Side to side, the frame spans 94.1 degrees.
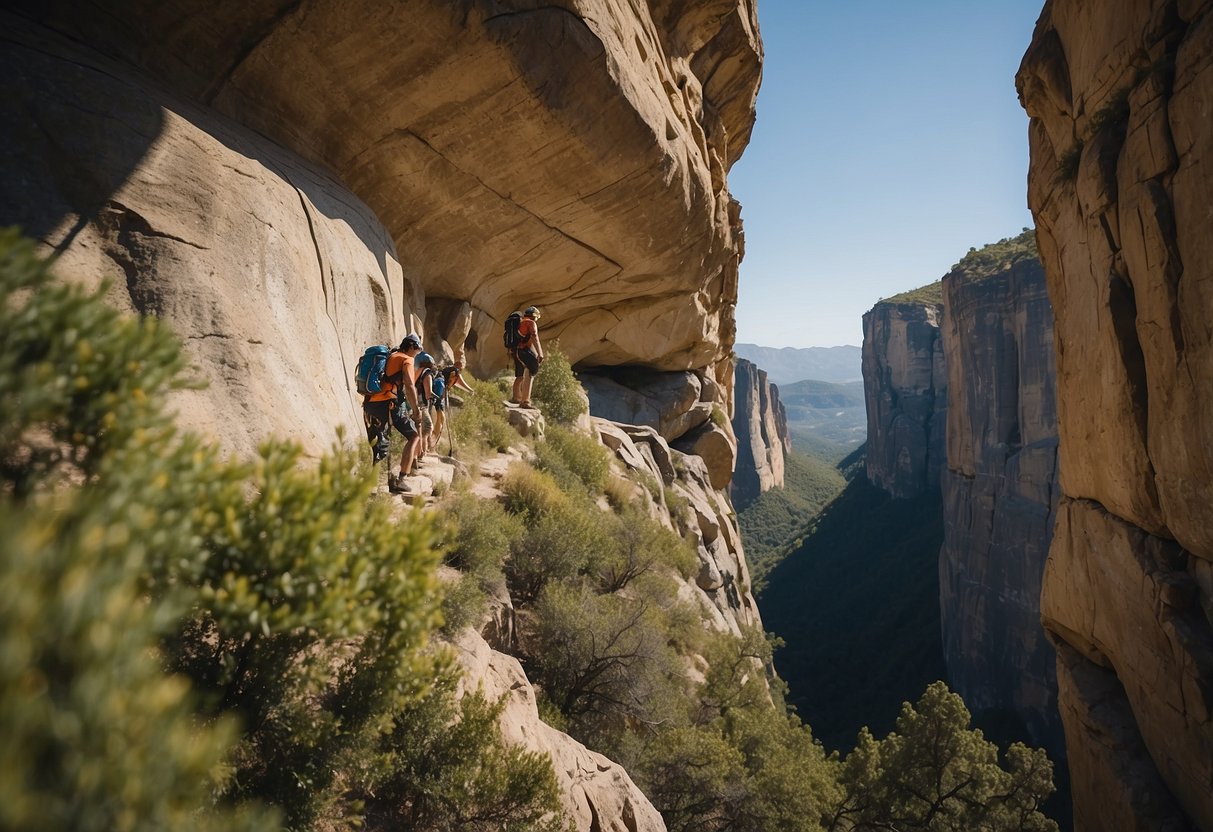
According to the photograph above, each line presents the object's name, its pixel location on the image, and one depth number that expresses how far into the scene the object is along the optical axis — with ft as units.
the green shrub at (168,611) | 4.32
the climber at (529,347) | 35.42
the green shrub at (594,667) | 20.58
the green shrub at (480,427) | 30.83
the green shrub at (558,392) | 43.91
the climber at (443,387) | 25.45
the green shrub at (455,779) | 11.84
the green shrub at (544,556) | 23.24
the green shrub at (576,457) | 34.06
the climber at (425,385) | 23.04
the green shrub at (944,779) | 32.76
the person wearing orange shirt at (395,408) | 20.99
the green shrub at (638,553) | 28.89
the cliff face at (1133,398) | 18.81
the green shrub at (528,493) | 25.55
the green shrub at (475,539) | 19.04
